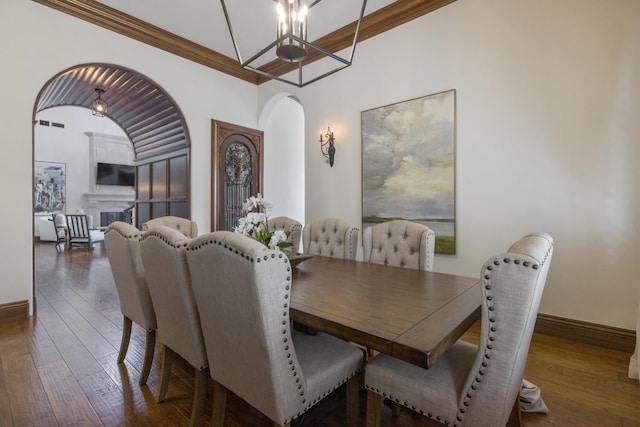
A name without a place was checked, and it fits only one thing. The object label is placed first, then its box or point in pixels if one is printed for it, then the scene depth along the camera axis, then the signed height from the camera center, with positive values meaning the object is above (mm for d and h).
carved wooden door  4454 +628
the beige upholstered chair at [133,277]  1825 -417
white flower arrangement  1846 -106
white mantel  10102 +997
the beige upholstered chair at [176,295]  1383 -411
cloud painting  3006 +491
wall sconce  3986 +859
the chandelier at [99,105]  4781 +1652
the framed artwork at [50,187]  9000 +688
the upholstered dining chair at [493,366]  917 -517
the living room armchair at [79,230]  7102 -489
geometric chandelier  1646 +1023
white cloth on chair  1614 -1025
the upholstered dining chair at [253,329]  1017 -435
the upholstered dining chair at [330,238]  2527 -250
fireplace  10352 -244
